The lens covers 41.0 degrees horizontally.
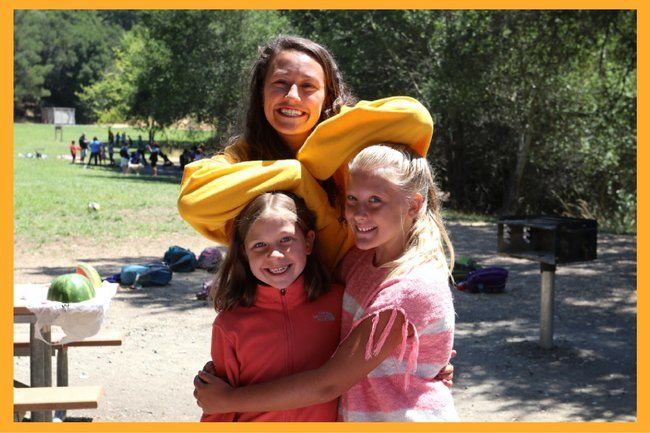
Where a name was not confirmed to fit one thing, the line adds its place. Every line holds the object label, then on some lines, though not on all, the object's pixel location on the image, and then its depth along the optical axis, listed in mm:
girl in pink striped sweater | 2314
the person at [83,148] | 43572
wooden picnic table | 5245
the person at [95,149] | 40709
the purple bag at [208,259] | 11734
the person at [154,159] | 35553
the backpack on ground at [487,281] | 10422
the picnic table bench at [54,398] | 4793
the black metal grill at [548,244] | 7555
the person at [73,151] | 41512
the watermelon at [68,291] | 4988
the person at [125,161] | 36281
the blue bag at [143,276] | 10516
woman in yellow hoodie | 2461
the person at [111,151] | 41959
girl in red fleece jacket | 2439
